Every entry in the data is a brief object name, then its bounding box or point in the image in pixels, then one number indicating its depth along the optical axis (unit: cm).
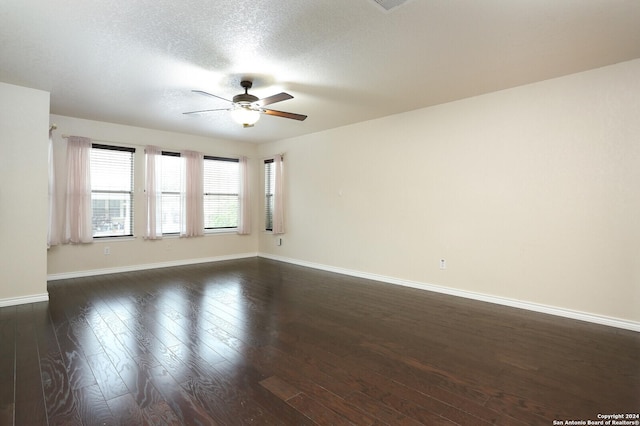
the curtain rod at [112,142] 490
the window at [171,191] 598
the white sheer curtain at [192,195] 612
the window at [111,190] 528
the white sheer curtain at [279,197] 664
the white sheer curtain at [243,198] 698
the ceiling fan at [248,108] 346
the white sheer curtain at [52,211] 468
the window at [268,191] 709
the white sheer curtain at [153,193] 566
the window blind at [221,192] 660
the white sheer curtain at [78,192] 491
